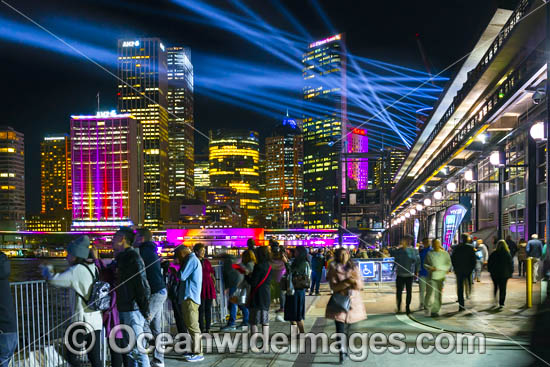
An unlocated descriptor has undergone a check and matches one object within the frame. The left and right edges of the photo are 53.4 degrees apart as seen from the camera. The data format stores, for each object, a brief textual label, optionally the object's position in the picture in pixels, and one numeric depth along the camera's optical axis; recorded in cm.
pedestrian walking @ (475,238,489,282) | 2025
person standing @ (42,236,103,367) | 602
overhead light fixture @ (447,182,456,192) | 2947
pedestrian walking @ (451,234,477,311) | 1285
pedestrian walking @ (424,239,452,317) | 1231
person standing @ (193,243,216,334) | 1038
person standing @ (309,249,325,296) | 1884
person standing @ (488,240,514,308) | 1288
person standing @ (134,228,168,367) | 756
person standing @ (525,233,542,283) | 1830
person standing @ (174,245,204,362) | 816
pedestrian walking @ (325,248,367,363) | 796
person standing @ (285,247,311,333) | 974
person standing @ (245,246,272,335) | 905
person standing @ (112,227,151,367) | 630
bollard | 1234
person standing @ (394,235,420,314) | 1256
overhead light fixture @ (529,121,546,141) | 1290
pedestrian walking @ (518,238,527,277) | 2008
